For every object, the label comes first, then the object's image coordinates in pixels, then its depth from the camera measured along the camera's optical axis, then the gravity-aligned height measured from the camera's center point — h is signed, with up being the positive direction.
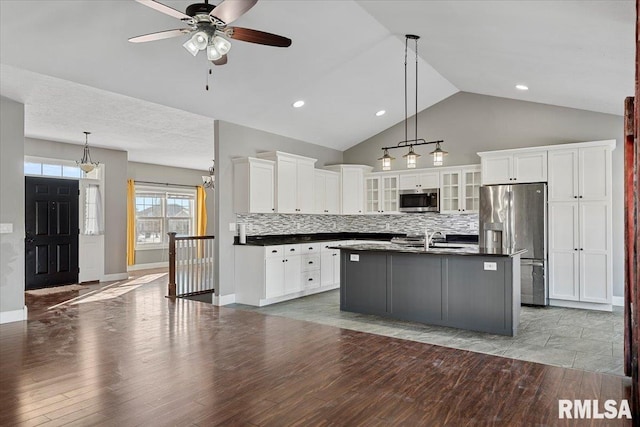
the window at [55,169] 7.46 +0.92
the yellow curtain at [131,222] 9.95 -0.15
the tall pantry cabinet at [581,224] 5.62 -0.15
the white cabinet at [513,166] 6.09 +0.75
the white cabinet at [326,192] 7.67 +0.46
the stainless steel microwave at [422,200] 7.36 +0.26
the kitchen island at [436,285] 4.37 -0.84
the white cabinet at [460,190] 6.98 +0.44
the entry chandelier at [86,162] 7.40 +1.09
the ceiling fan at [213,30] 2.68 +1.38
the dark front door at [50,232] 7.38 -0.29
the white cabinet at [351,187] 8.23 +0.57
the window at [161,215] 10.46 +0.02
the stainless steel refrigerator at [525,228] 5.96 -0.21
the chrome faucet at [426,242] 5.09 -0.35
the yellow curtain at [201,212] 11.55 +0.10
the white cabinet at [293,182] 6.66 +0.58
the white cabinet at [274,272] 6.08 -0.90
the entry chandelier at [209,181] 9.12 +0.78
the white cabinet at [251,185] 6.19 +0.47
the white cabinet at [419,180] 7.41 +0.65
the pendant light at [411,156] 4.71 +0.70
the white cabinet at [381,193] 7.97 +0.43
